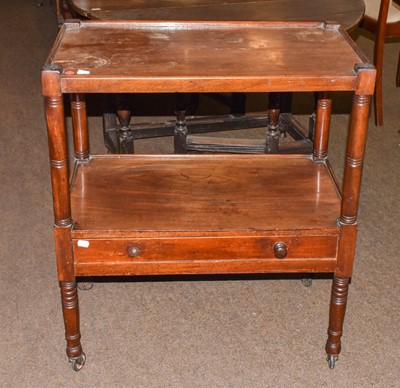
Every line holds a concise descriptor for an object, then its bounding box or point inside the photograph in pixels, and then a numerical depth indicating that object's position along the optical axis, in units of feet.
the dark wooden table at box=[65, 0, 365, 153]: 9.94
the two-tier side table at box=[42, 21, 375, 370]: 6.67
